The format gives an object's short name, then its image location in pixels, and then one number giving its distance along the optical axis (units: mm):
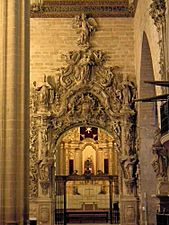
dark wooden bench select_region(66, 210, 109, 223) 25341
